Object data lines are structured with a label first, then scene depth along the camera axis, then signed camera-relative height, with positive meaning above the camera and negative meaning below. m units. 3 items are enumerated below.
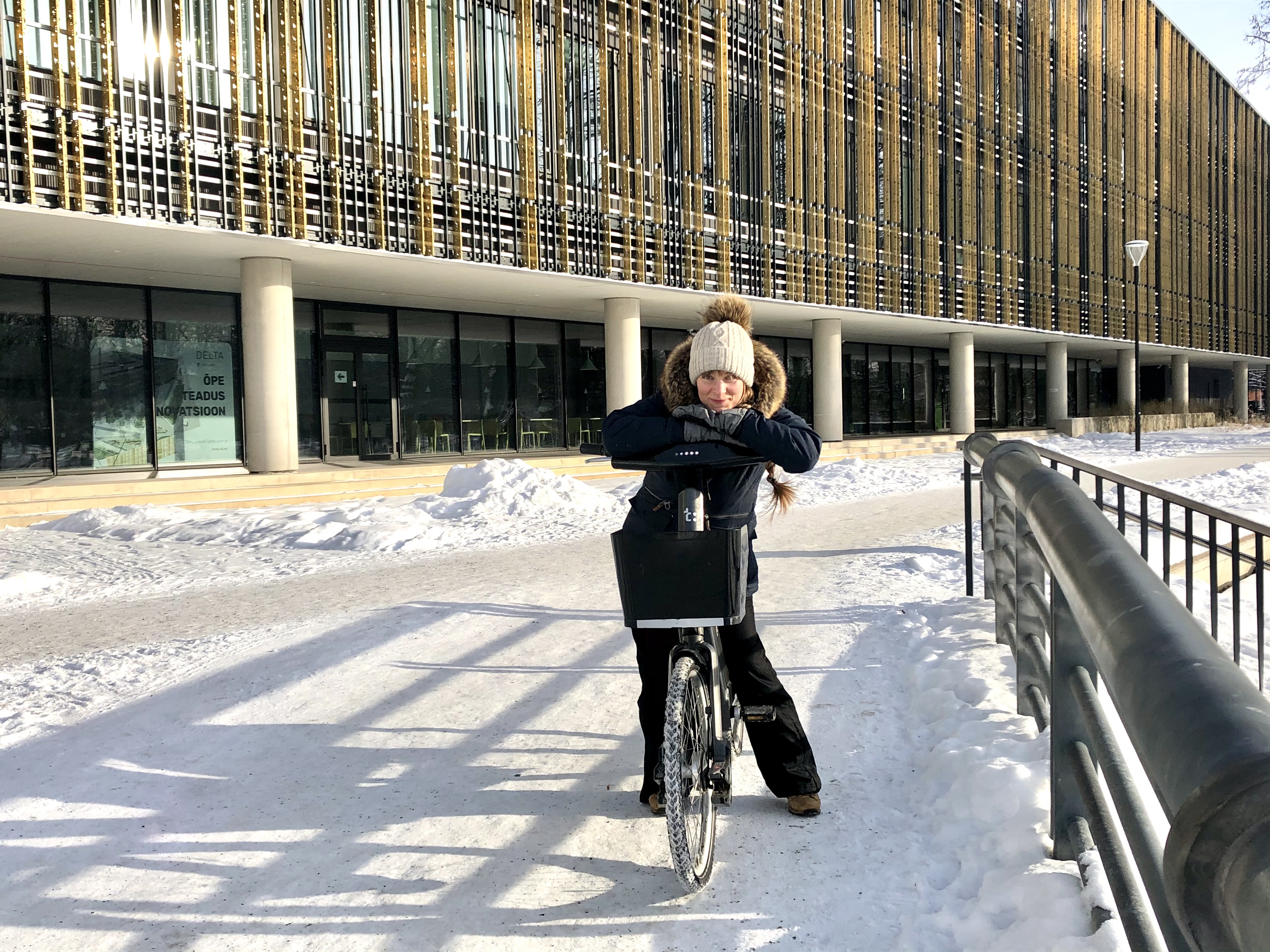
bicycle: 2.87 -0.55
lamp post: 26.30 +4.36
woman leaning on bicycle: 3.13 -0.07
